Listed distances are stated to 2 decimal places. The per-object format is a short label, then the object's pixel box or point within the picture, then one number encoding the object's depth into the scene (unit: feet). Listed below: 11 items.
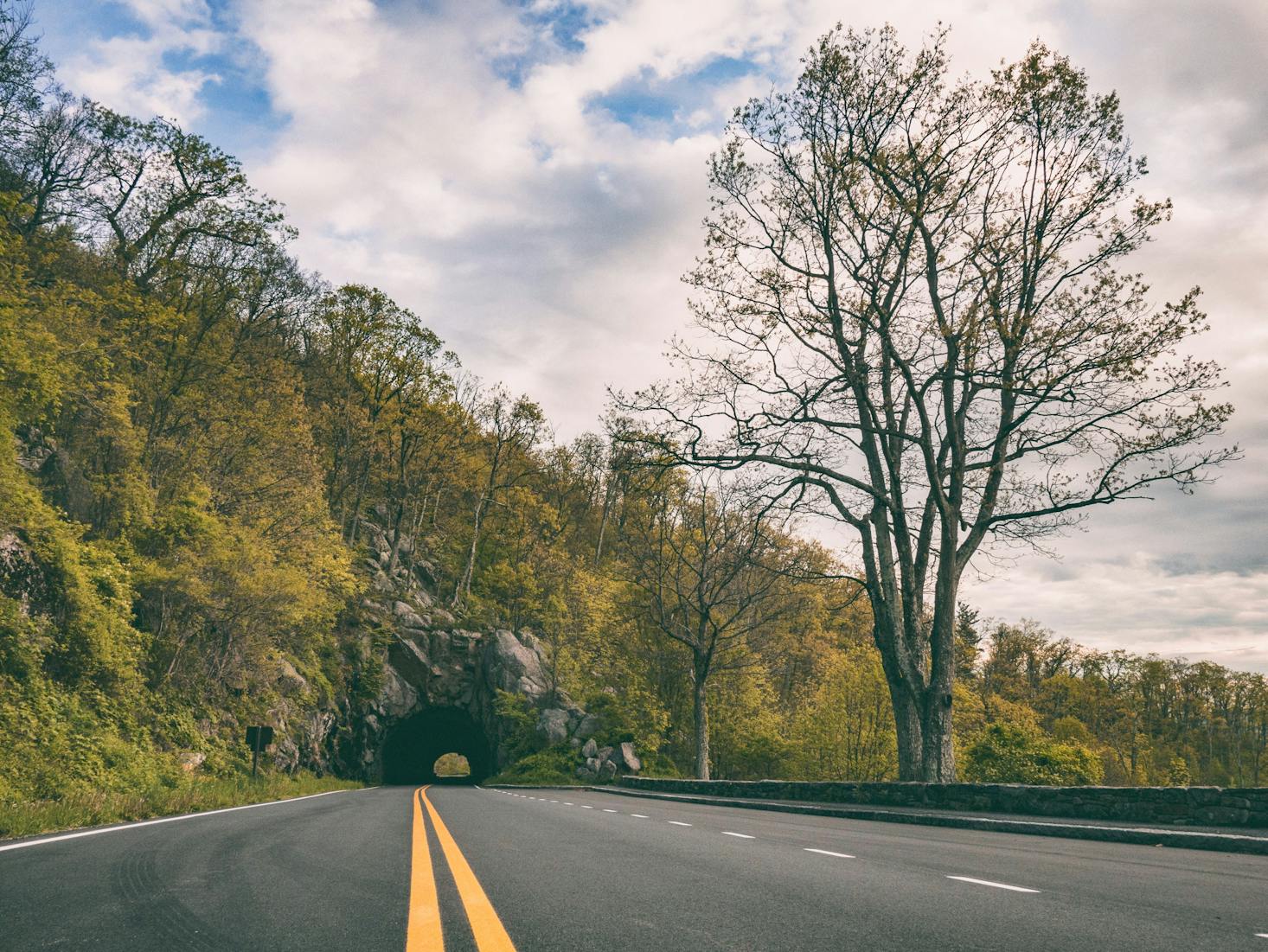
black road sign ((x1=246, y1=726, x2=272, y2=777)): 80.07
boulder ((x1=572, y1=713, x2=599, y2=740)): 141.18
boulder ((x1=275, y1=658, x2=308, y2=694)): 109.40
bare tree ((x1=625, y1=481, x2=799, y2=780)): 109.91
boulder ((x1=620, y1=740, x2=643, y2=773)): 131.23
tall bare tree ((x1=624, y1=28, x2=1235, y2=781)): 56.80
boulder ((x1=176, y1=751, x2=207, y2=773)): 75.61
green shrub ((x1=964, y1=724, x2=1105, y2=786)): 104.47
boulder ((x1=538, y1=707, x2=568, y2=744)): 142.51
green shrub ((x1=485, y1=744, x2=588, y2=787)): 134.00
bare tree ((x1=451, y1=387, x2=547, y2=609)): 172.24
